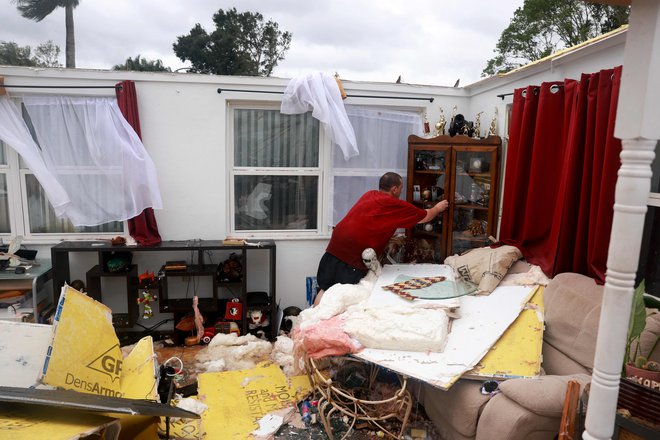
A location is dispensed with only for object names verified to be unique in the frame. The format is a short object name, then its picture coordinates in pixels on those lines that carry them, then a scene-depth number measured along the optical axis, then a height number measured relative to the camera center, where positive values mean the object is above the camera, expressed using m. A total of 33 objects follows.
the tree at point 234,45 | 16.95 +4.13
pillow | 3.58 -0.90
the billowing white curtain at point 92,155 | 4.14 -0.11
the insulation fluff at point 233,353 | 3.82 -1.81
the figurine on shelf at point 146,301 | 4.25 -1.48
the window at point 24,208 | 4.23 -0.65
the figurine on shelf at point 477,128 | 4.55 +0.30
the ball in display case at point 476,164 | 4.37 -0.07
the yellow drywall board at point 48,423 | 1.67 -1.11
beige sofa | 2.21 -1.21
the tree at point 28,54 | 14.42 +2.94
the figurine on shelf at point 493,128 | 4.36 +0.29
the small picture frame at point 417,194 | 4.68 -0.41
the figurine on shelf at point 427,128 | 4.69 +0.29
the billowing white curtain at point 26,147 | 3.98 -0.05
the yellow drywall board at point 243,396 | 2.99 -1.84
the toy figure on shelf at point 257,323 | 4.34 -1.69
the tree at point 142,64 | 13.76 +2.61
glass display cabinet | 4.30 -0.31
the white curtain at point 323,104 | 4.33 +0.46
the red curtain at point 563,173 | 2.92 -0.10
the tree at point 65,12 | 15.14 +4.43
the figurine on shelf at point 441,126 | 4.57 +0.30
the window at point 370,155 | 4.72 -0.01
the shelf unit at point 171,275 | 4.12 -1.22
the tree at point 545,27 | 13.02 +4.30
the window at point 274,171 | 4.62 -0.22
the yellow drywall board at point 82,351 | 2.26 -1.11
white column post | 1.47 -0.12
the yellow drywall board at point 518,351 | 2.55 -1.18
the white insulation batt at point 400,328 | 2.74 -1.10
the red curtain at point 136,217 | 4.17 -0.65
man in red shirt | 3.98 -0.70
